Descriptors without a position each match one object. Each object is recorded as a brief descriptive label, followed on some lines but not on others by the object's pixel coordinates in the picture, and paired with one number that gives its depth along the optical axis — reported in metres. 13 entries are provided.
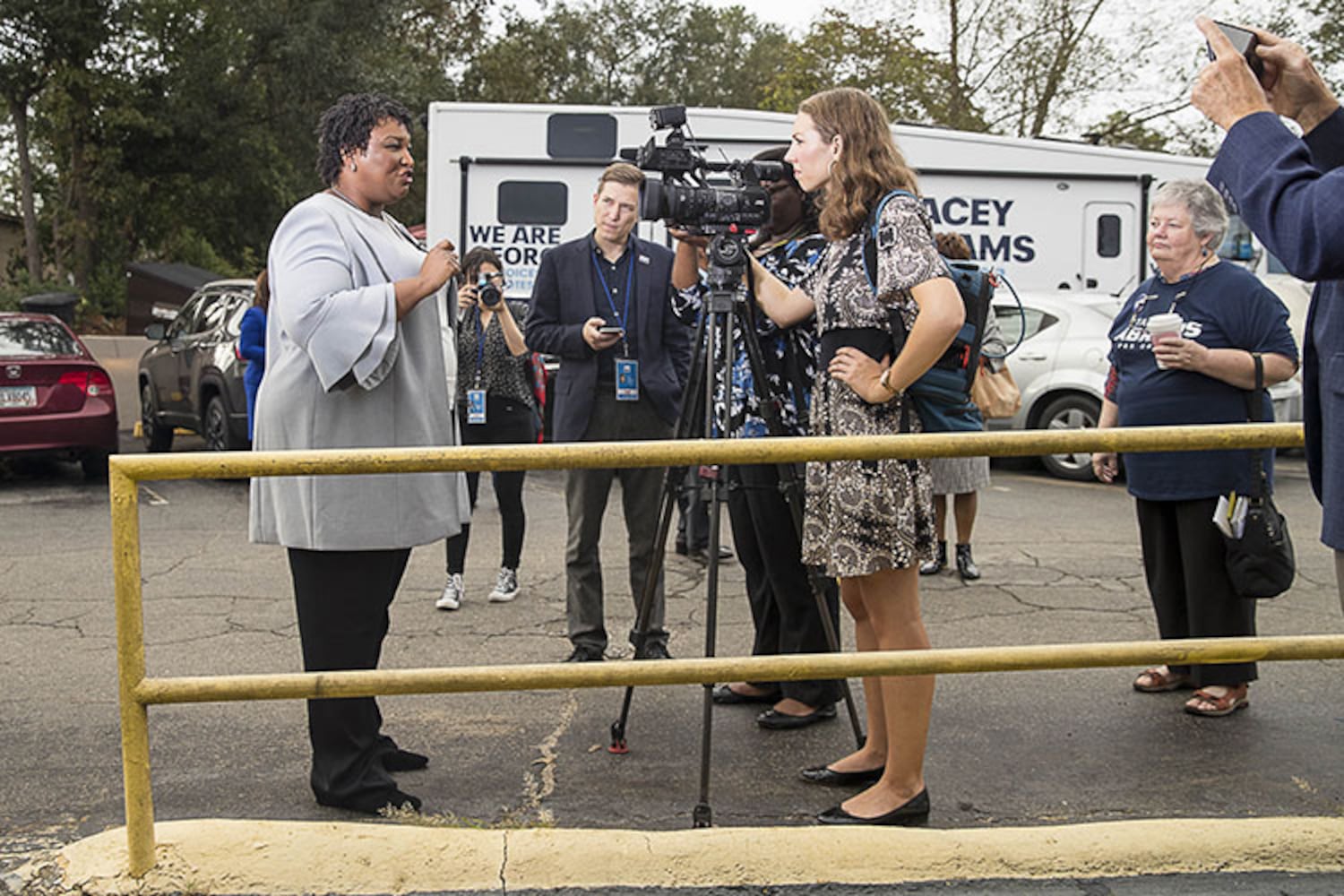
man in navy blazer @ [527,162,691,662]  5.72
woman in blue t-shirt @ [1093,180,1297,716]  5.00
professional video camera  4.20
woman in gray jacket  3.92
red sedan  11.22
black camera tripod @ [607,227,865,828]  4.22
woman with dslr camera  6.98
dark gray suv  11.74
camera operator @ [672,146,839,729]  4.72
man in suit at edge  2.52
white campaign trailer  12.45
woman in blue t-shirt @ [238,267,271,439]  9.59
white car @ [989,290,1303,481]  12.05
